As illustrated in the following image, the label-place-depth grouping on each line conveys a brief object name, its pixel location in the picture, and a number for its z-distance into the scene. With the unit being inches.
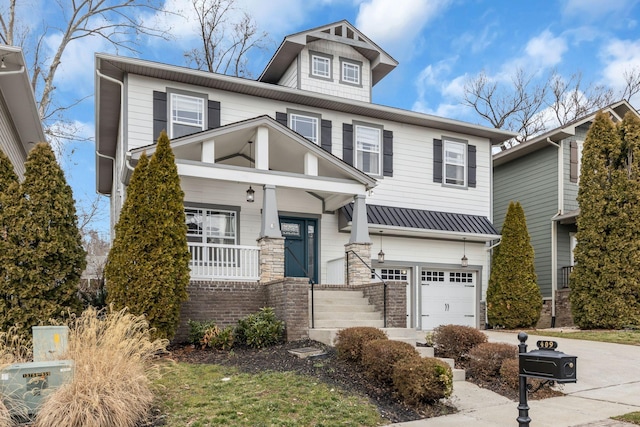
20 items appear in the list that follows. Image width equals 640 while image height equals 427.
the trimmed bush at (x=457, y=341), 358.9
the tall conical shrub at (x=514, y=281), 611.8
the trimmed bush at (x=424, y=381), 258.4
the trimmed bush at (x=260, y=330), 378.0
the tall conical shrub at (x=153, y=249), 356.7
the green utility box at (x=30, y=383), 214.2
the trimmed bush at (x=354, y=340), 318.0
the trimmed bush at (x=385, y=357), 283.1
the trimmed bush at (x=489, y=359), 324.8
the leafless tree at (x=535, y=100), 1122.7
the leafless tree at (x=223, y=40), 1003.9
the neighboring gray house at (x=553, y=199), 692.7
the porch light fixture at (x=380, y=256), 585.6
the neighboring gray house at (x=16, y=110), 409.7
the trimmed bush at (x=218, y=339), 371.6
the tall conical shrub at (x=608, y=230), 571.5
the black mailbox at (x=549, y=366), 197.2
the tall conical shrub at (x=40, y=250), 331.0
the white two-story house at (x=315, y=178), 438.9
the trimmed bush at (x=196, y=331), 379.9
